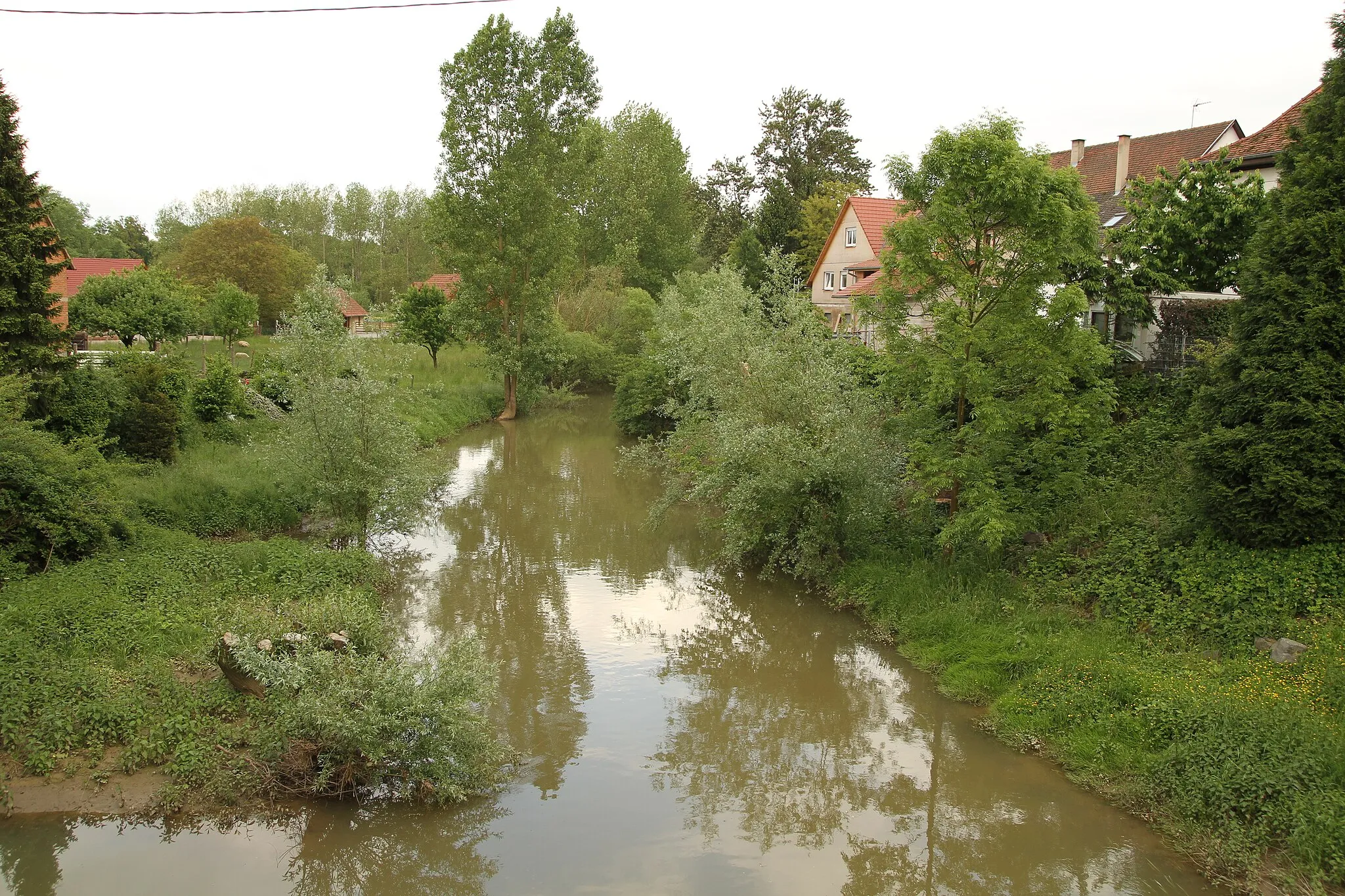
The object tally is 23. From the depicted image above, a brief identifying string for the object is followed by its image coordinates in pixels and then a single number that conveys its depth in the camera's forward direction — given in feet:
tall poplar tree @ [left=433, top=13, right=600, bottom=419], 103.86
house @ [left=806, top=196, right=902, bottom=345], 120.88
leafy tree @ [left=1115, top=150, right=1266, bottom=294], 55.01
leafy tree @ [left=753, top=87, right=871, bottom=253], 165.68
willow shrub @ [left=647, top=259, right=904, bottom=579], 48.62
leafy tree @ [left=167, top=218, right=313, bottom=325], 145.89
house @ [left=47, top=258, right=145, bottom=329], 147.84
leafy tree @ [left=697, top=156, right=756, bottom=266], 178.81
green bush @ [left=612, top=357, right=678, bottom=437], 104.68
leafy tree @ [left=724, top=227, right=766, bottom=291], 135.64
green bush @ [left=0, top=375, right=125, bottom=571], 42.01
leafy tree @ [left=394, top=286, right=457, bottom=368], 130.11
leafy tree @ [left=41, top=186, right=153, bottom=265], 229.25
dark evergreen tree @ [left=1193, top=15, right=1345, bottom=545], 35.24
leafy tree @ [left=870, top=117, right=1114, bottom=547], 41.39
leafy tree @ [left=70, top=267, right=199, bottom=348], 89.04
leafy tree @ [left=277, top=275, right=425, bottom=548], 51.60
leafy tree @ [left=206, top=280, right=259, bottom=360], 115.75
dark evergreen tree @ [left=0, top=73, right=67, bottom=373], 51.31
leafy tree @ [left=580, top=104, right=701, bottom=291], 181.16
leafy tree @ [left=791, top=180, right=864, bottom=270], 147.74
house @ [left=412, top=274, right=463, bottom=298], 115.85
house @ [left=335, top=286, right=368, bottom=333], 202.08
